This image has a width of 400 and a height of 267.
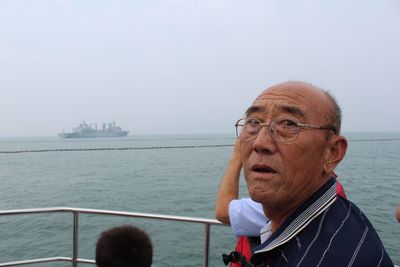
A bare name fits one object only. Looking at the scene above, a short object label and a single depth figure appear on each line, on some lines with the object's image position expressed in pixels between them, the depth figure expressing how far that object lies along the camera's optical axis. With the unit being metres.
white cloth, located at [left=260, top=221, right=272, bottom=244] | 1.10
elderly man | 0.81
